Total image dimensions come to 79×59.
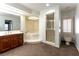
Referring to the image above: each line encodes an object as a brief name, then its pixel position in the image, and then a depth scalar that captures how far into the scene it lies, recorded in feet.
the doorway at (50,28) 7.54
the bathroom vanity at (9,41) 5.62
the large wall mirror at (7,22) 4.42
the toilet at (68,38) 7.96
